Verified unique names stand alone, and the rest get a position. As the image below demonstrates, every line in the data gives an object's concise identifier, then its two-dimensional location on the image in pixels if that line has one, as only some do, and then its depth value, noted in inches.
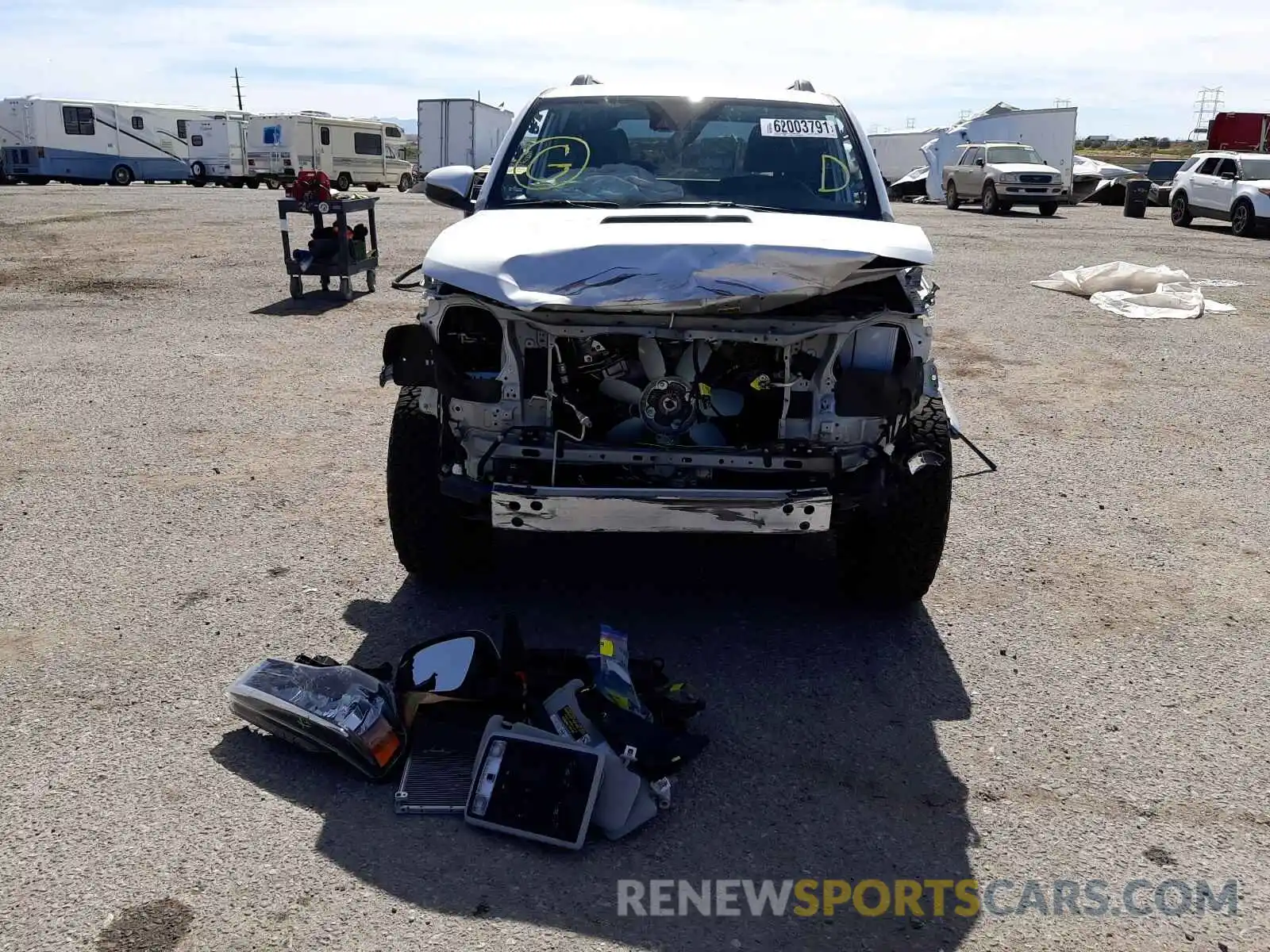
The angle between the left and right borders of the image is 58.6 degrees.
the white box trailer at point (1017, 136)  1189.7
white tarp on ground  472.4
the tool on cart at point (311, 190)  453.1
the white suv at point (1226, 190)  829.8
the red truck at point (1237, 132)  1537.9
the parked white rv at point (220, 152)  1579.7
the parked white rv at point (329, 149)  1510.8
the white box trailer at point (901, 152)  1651.1
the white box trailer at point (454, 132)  1396.4
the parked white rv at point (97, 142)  1480.1
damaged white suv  143.6
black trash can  1031.0
